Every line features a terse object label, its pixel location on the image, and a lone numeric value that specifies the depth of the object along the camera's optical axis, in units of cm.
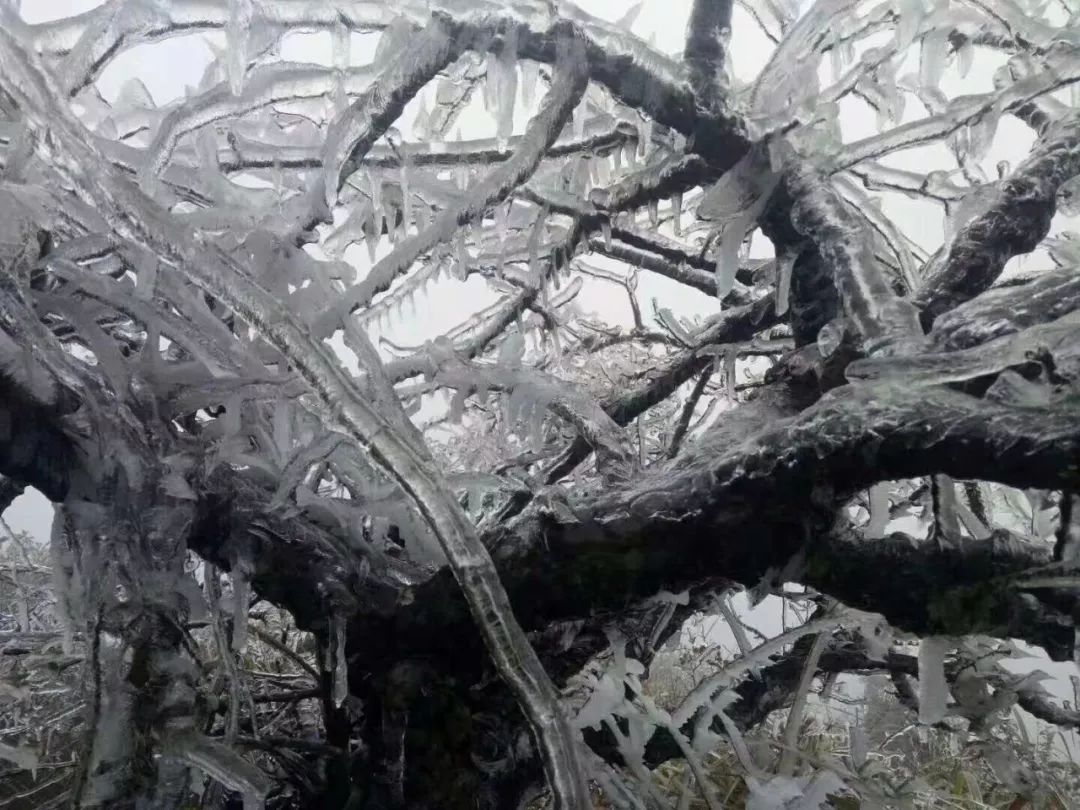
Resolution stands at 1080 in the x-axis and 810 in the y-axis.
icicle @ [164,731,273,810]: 61
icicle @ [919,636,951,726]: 67
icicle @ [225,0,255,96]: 68
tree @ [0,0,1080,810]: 61
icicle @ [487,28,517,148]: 79
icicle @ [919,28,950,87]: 97
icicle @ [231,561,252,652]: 83
